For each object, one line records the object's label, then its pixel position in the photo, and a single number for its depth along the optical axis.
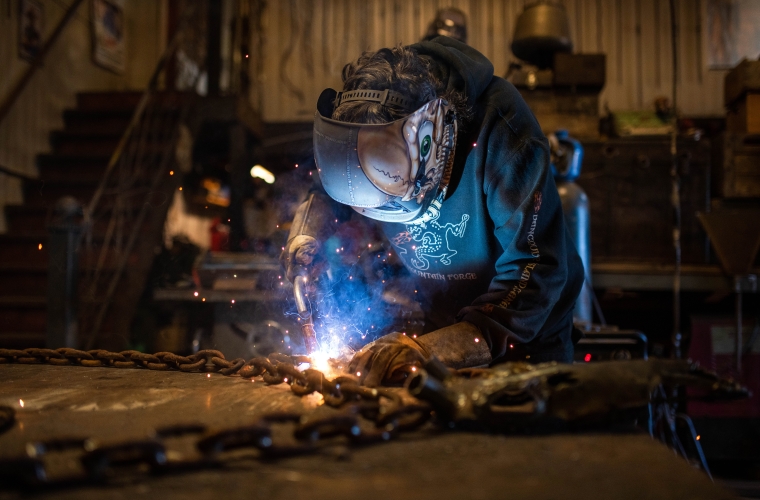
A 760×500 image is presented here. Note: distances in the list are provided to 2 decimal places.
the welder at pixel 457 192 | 1.97
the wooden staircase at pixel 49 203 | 5.97
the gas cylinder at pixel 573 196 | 4.53
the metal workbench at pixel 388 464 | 1.01
